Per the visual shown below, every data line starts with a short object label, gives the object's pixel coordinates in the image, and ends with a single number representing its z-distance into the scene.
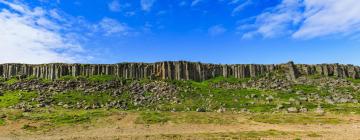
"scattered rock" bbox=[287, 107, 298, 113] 86.82
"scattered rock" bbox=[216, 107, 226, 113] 88.89
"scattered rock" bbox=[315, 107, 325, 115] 82.88
